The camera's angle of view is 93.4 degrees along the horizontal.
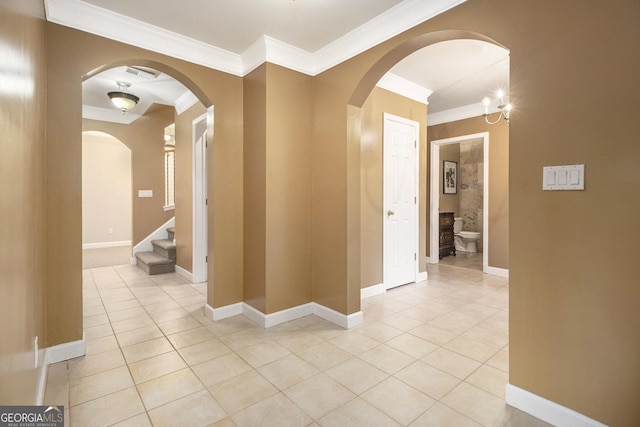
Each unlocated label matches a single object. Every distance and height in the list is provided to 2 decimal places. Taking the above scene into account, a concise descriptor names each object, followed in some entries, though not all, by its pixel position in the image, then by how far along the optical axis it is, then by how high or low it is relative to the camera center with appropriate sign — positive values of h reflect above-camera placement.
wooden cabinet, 6.06 -0.57
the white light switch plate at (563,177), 1.50 +0.16
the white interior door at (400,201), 3.97 +0.10
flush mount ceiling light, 4.14 +1.55
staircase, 4.82 -0.84
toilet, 6.47 -0.66
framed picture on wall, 6.89 +0.73
